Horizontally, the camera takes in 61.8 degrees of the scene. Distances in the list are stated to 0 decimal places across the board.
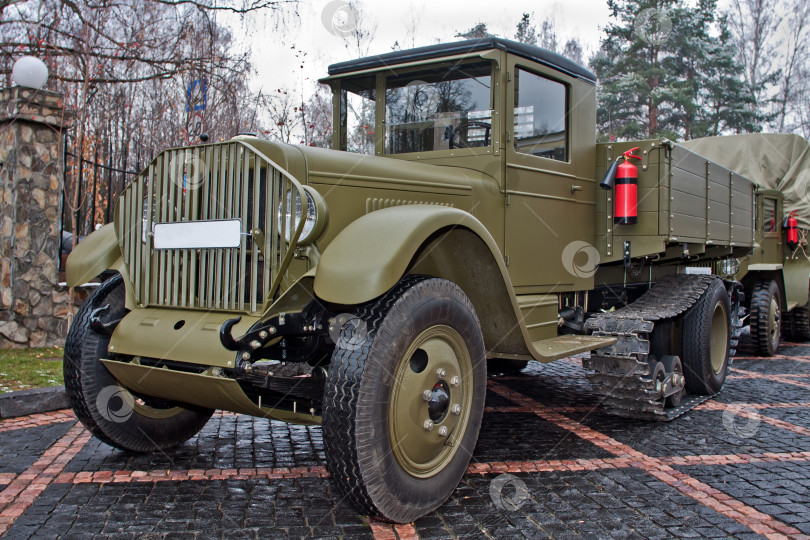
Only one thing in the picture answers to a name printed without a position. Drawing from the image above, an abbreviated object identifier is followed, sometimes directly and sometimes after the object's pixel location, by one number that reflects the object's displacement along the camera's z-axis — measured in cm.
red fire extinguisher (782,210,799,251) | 966
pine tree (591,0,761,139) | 2381
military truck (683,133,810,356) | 885
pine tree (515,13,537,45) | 2907
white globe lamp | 649
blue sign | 899
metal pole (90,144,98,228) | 759
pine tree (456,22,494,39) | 2254
